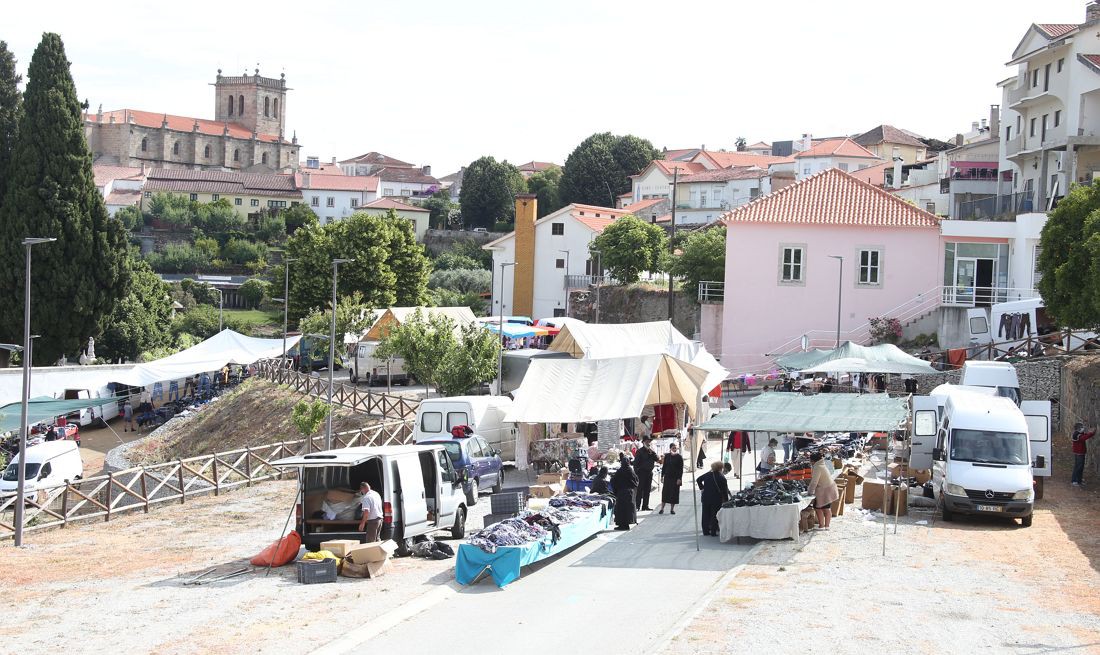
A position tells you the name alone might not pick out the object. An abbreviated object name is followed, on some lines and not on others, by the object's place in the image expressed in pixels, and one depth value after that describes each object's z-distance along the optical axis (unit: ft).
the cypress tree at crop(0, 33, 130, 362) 187.11
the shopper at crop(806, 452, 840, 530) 63.98
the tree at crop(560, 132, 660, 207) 372.79
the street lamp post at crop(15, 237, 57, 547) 72.83
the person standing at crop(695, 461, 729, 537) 62.75
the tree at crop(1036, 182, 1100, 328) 100.01
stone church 521.65
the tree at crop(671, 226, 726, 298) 185.68
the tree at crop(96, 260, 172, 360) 205.98
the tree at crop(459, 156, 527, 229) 394.93
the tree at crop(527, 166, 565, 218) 374.84
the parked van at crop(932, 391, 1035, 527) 66.28
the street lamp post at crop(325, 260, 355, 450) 98.10
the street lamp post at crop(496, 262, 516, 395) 124.38
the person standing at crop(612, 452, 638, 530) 66.03
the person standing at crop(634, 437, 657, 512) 70.90
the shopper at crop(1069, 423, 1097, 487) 81.71
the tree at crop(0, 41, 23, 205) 193.98
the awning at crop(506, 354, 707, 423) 89.15
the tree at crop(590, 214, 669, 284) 226.38
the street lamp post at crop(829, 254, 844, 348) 144.60
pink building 156.15
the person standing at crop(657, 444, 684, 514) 70.59
